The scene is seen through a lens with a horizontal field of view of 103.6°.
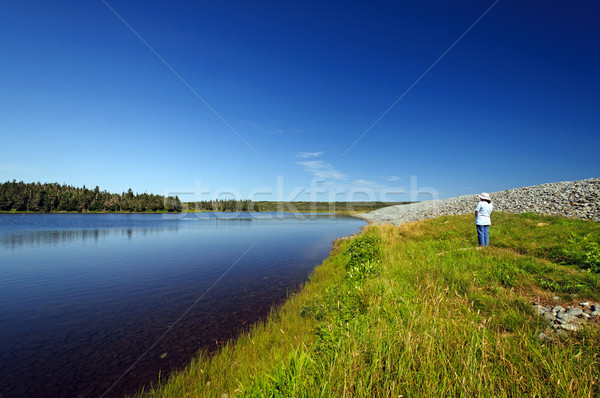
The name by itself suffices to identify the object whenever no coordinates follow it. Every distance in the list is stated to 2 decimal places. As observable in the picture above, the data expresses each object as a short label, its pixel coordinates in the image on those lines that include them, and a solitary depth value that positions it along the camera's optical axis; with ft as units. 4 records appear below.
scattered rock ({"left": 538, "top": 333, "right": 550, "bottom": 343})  13.17
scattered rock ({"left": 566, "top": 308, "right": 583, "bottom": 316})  16.75
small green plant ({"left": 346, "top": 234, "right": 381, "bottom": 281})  28.64
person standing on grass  38.14
